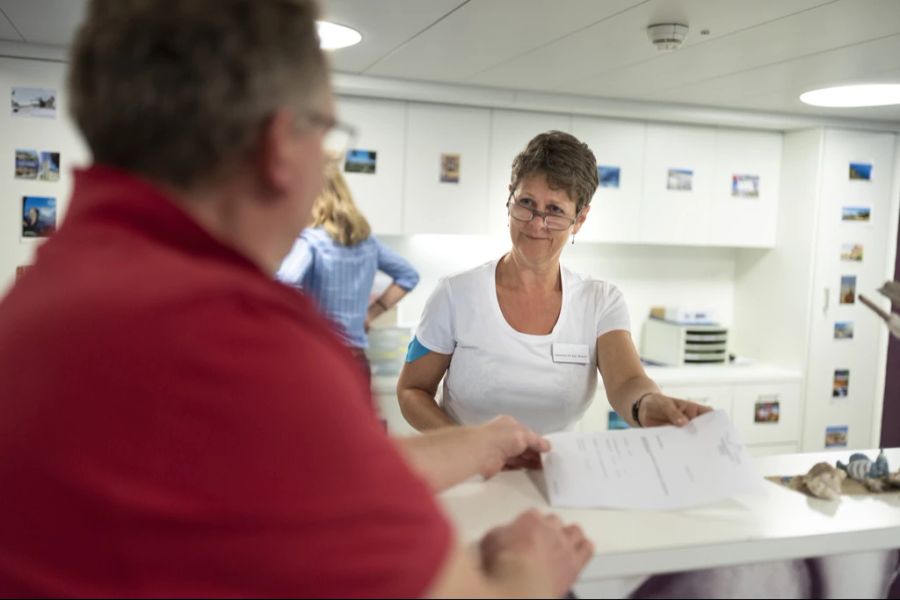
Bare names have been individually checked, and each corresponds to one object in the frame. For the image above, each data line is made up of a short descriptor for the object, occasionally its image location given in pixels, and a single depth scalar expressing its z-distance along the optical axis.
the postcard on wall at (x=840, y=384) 4.43
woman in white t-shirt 1.87
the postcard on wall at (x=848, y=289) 4.36
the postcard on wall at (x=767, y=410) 4.32
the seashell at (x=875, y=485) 1.34
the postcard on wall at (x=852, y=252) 4.33
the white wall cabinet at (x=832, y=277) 4.30
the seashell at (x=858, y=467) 1.37
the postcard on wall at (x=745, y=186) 4.46
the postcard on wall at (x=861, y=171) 4.31
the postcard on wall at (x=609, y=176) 4.18
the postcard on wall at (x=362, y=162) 3.78
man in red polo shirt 0.57
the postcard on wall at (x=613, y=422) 4.15
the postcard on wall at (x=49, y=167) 3.32
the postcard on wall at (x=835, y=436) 4.48
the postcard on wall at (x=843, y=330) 4.38
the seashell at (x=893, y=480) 1.35
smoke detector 2.38
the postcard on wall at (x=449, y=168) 3.91
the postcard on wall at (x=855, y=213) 4.32
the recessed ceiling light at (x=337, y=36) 2.60
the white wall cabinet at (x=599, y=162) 3.84
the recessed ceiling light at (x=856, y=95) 3.37
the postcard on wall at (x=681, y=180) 4.31
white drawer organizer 4.39
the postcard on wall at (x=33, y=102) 3.25
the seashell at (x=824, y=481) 1.28
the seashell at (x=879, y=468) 1.37
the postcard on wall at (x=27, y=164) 3.30
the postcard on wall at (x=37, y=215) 3.32
